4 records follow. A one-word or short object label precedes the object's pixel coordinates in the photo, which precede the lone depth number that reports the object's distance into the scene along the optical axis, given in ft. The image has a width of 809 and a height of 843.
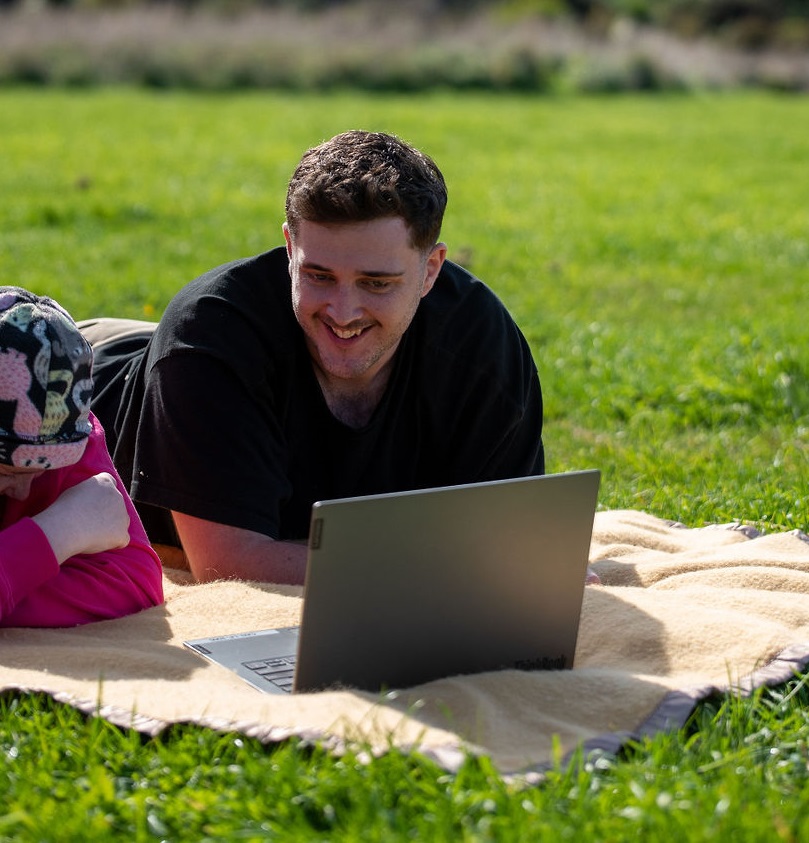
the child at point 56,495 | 10.42
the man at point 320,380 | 11.86
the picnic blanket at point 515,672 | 8.75
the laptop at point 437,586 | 8.77
